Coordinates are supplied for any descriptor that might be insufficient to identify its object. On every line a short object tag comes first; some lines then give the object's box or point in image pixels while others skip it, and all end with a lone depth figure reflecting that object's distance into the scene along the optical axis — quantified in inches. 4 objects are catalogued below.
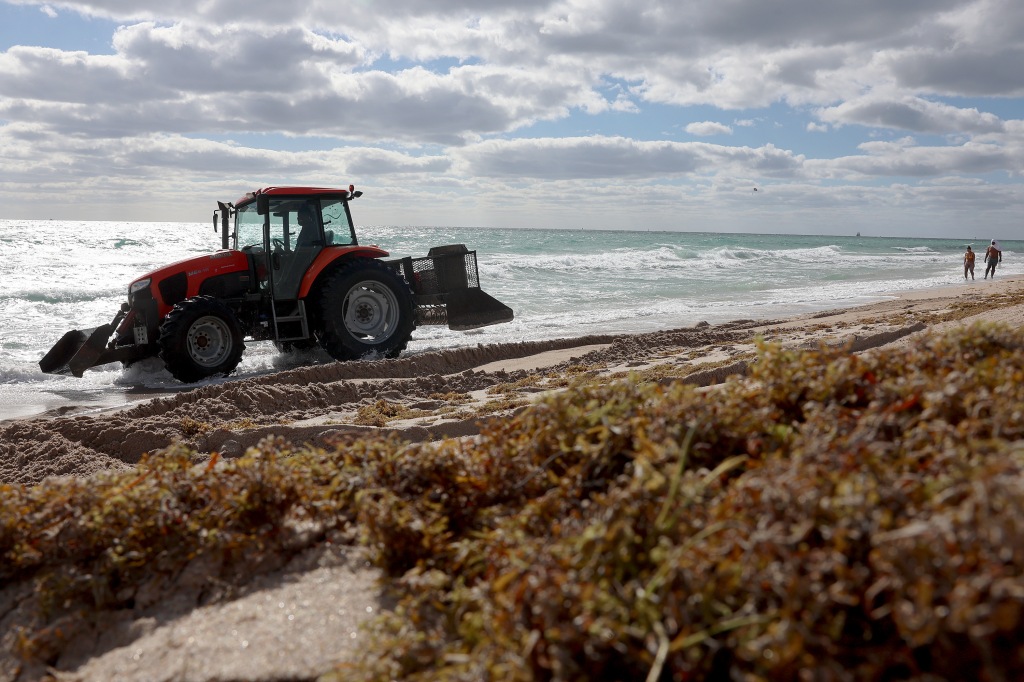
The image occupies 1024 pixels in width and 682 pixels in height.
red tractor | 362.0
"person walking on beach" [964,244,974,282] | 967.0
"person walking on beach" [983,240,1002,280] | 991.6
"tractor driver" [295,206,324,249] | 410.0
